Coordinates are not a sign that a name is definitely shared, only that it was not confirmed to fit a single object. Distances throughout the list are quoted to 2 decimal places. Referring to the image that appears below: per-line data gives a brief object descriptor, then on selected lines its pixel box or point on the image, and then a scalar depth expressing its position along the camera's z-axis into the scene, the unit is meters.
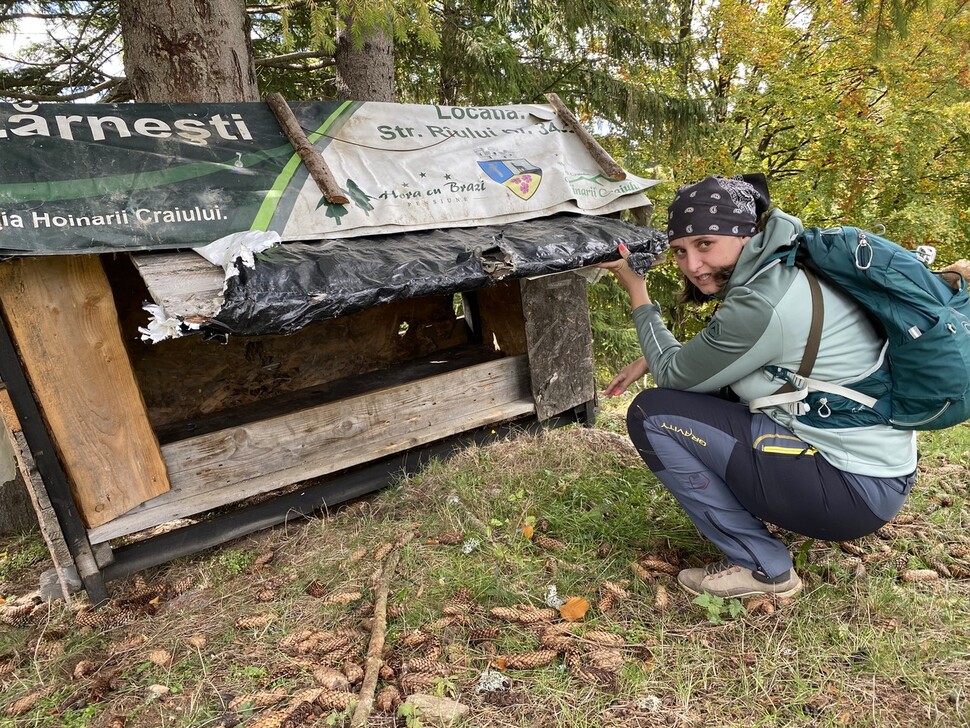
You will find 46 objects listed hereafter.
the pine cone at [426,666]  2.38
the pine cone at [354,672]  2.40
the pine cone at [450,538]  3.32
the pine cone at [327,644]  2.60
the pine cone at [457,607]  2.69
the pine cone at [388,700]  2.25
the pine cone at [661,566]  2.88
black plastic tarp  2.67
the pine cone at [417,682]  2.32
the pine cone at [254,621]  2.83
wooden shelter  2.95
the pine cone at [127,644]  2.81
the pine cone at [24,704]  2.47
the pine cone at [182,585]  3.30
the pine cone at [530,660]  2.38
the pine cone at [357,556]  3.29
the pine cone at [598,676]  2.28
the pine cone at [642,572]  2.84
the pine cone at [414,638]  2.55
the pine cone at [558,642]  2.45
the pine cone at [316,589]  3.05
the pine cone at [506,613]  2.63
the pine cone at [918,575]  2.77
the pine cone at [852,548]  2.97
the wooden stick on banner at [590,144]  4.53
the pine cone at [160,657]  2.64
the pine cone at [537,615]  2.62
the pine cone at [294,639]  2.65
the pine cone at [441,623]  2.62
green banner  2.82
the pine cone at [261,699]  2.34
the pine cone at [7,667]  2.75
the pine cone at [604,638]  2.46
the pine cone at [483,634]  2.56
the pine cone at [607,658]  2.34
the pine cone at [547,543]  3.15
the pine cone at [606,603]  2.66
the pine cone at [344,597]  2.92
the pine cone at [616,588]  2.73
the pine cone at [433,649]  2.46
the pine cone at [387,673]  2.40
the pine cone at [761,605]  2.52
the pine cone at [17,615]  3.17
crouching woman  2.15
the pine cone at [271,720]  2.20
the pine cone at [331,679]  2.36
